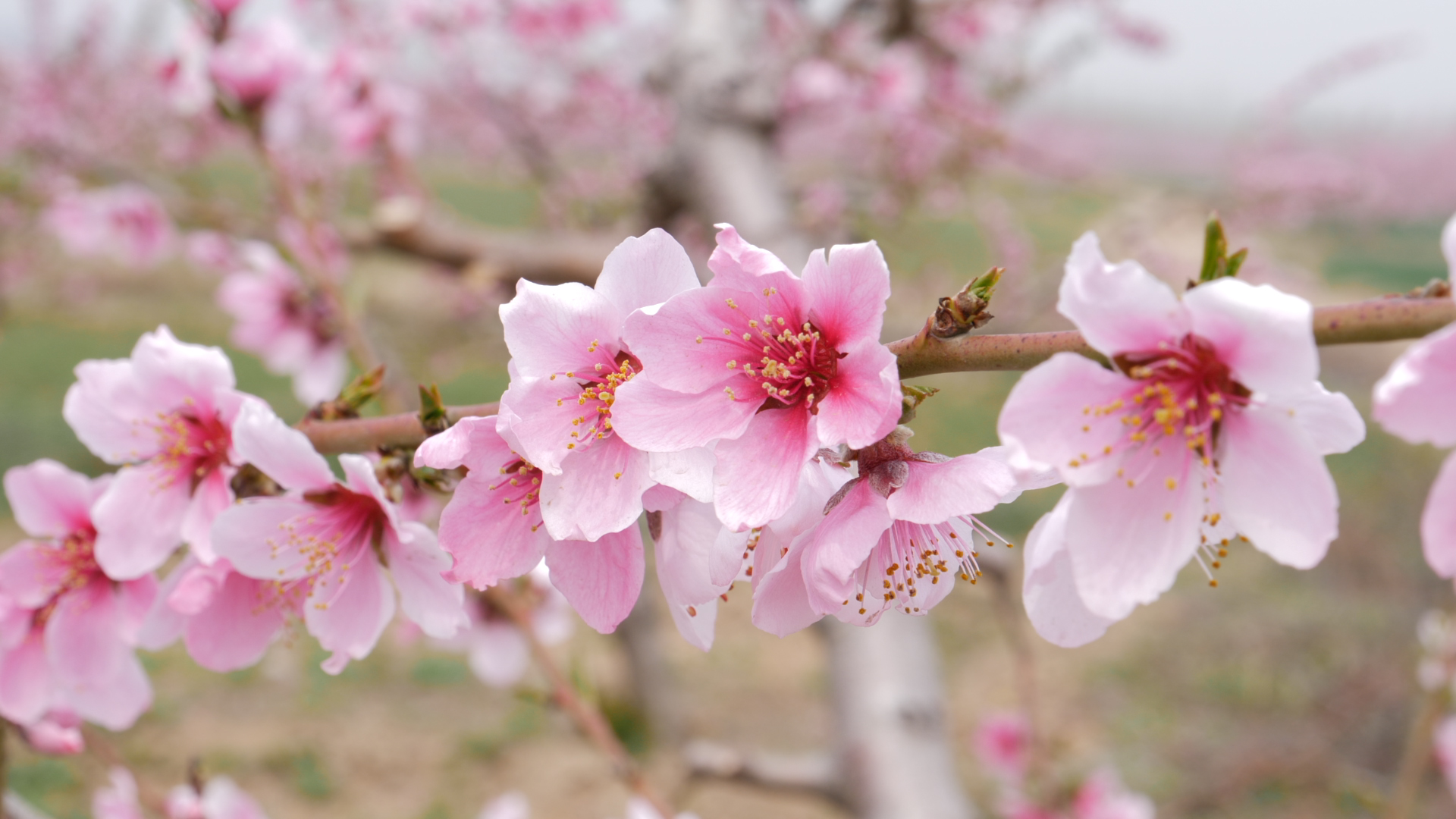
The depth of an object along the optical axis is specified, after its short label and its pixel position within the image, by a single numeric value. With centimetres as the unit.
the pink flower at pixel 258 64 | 50
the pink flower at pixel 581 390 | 26
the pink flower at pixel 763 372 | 26
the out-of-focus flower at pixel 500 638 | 138
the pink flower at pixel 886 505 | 26
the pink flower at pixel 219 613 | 29
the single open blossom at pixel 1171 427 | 25
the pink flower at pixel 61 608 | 30
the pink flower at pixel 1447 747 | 161
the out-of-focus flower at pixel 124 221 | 211
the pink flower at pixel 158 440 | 29
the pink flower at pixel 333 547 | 27
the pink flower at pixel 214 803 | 40
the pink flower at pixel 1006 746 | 197
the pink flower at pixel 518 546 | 27
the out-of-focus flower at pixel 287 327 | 129
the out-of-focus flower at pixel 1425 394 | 24
